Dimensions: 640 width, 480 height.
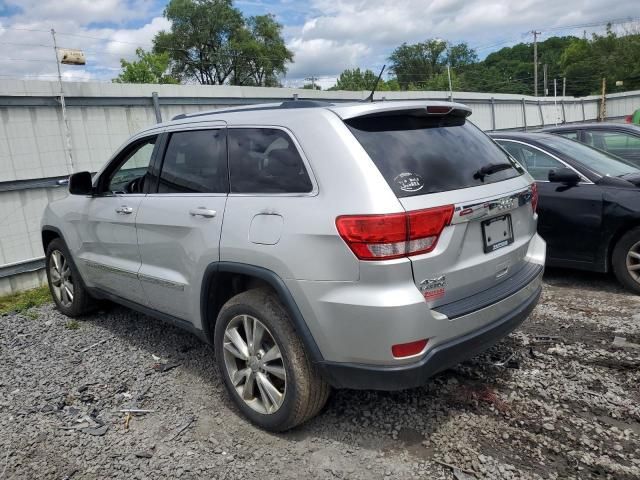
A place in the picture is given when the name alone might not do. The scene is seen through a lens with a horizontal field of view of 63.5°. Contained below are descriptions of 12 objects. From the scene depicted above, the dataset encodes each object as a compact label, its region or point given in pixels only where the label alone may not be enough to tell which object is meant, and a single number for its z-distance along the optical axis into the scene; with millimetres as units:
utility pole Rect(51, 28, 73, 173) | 6828
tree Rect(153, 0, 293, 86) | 51688
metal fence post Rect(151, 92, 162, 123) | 7836
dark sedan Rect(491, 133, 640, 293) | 4895
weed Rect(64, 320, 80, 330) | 5012
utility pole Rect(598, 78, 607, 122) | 31141
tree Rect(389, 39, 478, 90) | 99562
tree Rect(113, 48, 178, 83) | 40406
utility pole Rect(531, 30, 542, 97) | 60244
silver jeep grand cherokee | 2453
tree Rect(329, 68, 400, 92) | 74062
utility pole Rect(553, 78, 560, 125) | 24844
